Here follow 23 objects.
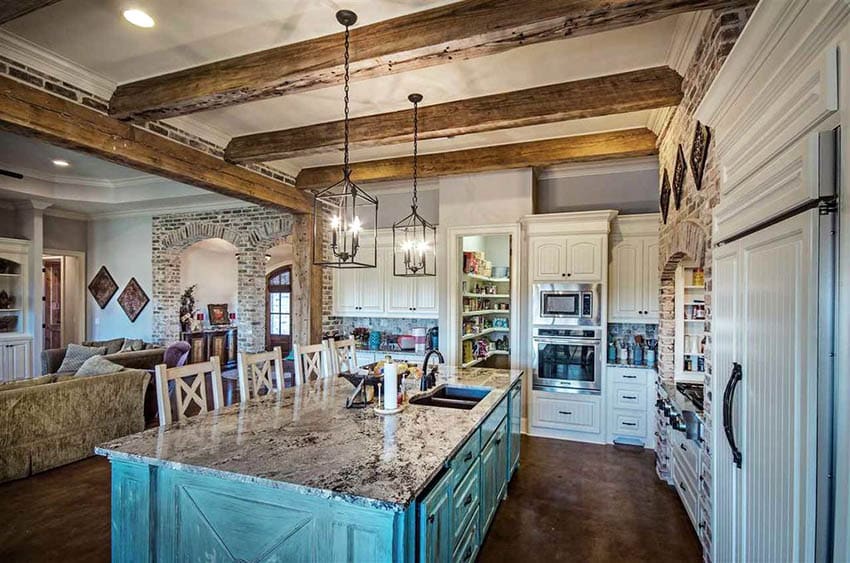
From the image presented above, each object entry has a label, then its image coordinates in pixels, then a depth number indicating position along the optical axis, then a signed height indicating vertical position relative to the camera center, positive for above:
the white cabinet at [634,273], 4.81 +0.09
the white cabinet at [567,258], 4.77 +0.26
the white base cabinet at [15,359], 6.55 -1.24
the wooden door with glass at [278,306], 11.22 -0.69
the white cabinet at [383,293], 5.89 -0.19
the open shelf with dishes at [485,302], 5.75 -0.31
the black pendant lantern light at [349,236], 5.95 +0.65
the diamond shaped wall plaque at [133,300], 7.66 -0.38
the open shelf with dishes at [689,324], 4.02 -0.42
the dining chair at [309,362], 3.83 -0.75
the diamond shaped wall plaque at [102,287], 7.94 -0.16
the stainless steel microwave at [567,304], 4.77 -0.26
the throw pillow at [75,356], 5.91 -1.07
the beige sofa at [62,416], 3.58 -1.25
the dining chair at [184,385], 2.38 -0.63
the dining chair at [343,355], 4.27 -0.78
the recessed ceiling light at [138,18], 2.50 +1.52
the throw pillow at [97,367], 4.47 -0.92
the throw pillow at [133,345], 6.50 -1.02
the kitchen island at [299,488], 1.59 -0.84
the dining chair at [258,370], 3.02 -0.69
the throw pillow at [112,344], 6.66 -1.02
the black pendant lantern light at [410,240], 5.78 +0.46
